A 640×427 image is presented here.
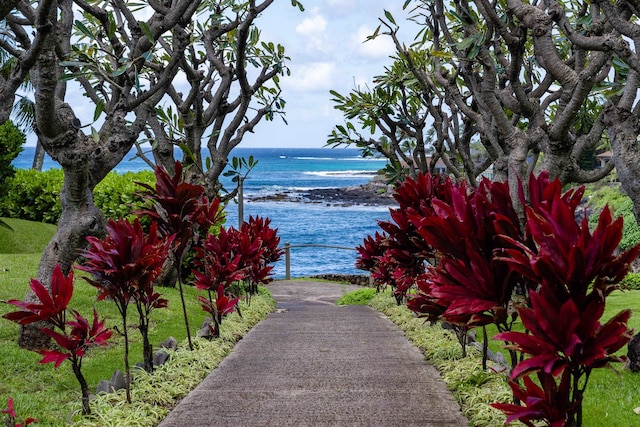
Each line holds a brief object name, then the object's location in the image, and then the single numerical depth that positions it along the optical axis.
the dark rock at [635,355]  5.89
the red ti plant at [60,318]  4.03
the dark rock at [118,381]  4.87
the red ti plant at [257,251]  10.02
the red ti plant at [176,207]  5.90
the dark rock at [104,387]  4.79
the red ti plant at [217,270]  7.25
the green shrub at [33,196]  16.53
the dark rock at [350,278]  19.81
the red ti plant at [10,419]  3.62
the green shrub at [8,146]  14.55
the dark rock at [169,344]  6.32
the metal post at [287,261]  19.39
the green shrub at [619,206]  20.73
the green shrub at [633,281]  14.32
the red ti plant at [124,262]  4.54
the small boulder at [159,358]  5.78
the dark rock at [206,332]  7.23
